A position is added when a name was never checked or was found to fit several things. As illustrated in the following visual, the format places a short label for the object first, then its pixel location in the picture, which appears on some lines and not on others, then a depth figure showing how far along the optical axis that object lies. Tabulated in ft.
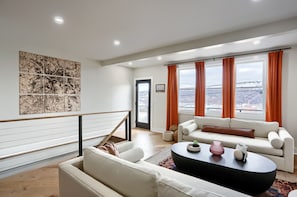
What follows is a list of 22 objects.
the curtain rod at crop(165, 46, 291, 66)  12.73
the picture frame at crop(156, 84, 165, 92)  19.58
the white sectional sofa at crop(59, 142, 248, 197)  3.15
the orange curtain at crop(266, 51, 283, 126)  12.63
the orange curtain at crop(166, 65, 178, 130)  18.19
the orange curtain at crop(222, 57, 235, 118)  14.61
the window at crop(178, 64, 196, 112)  17.71
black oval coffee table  6.81
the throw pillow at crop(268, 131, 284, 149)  9.51
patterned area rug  7.27
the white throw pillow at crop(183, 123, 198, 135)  13.14
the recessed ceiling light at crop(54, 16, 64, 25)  8.14
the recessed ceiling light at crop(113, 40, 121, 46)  11.75
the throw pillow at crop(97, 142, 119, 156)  5.90
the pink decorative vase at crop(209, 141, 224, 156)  8.55
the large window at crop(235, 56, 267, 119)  13.82
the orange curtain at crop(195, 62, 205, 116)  16.29
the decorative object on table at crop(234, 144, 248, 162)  7.83
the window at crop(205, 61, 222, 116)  15.89
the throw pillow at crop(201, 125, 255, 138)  11.98
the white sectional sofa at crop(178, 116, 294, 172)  9.45
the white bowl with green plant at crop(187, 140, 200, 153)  9.17
